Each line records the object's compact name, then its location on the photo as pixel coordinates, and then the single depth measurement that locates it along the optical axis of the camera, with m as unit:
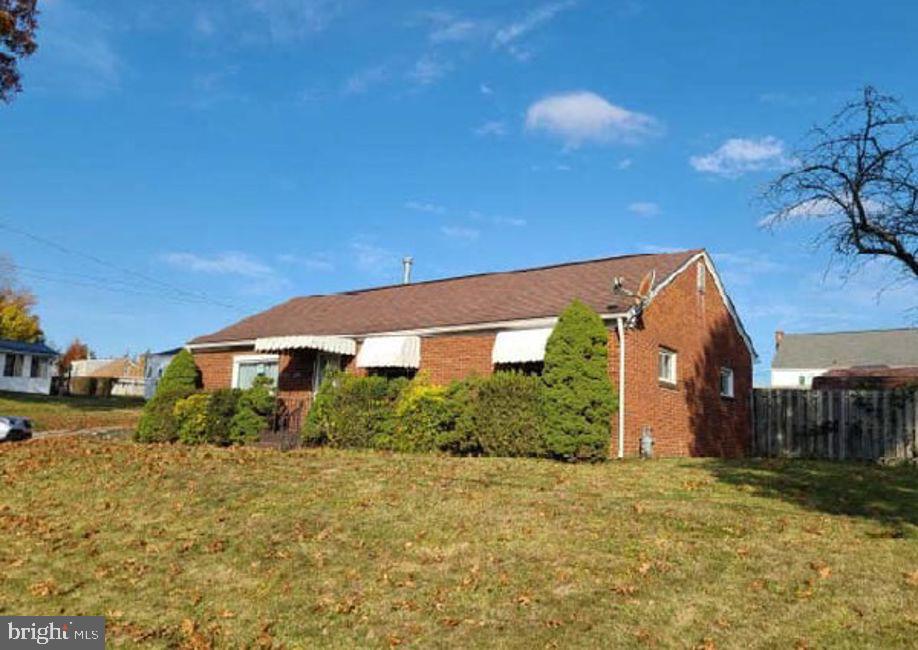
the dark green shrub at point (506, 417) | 15.41
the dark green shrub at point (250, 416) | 19.22
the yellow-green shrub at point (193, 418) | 19.55
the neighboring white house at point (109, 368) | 91.44
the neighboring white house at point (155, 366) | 54.88
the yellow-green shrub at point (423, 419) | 16.50
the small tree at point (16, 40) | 27.16
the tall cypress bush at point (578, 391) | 14.91
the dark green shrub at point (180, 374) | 23.23
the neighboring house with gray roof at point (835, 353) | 55.47
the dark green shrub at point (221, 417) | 19.45
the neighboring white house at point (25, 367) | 48.00
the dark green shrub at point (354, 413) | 17.55
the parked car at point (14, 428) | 20.86
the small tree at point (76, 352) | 99.06
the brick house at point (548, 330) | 17.69
